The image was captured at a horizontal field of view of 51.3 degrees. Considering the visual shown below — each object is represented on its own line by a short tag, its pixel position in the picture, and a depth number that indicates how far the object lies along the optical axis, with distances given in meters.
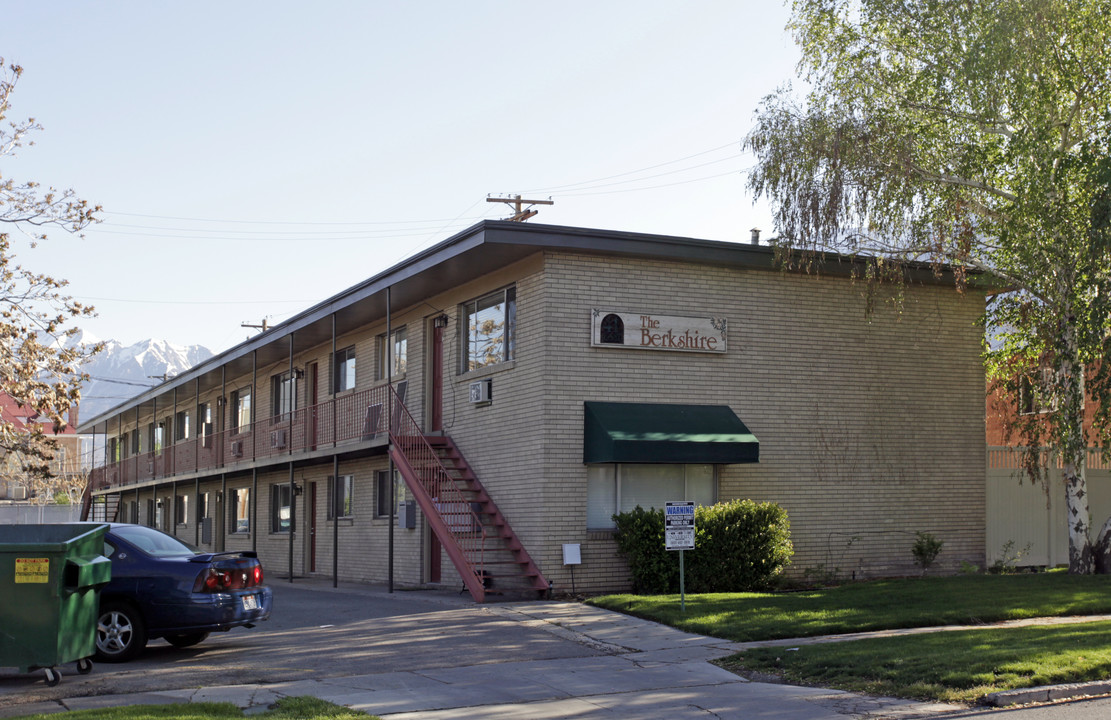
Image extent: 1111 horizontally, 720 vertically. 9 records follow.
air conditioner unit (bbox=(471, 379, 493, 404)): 20.19
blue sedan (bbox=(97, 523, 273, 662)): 12.03
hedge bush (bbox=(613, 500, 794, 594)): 17.62
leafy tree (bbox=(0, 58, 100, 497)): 16.33
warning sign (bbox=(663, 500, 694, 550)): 14.91
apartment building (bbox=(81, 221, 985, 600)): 18.42
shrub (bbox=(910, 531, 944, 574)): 20.42
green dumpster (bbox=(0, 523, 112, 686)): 10.08
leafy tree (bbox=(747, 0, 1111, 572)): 17.48
